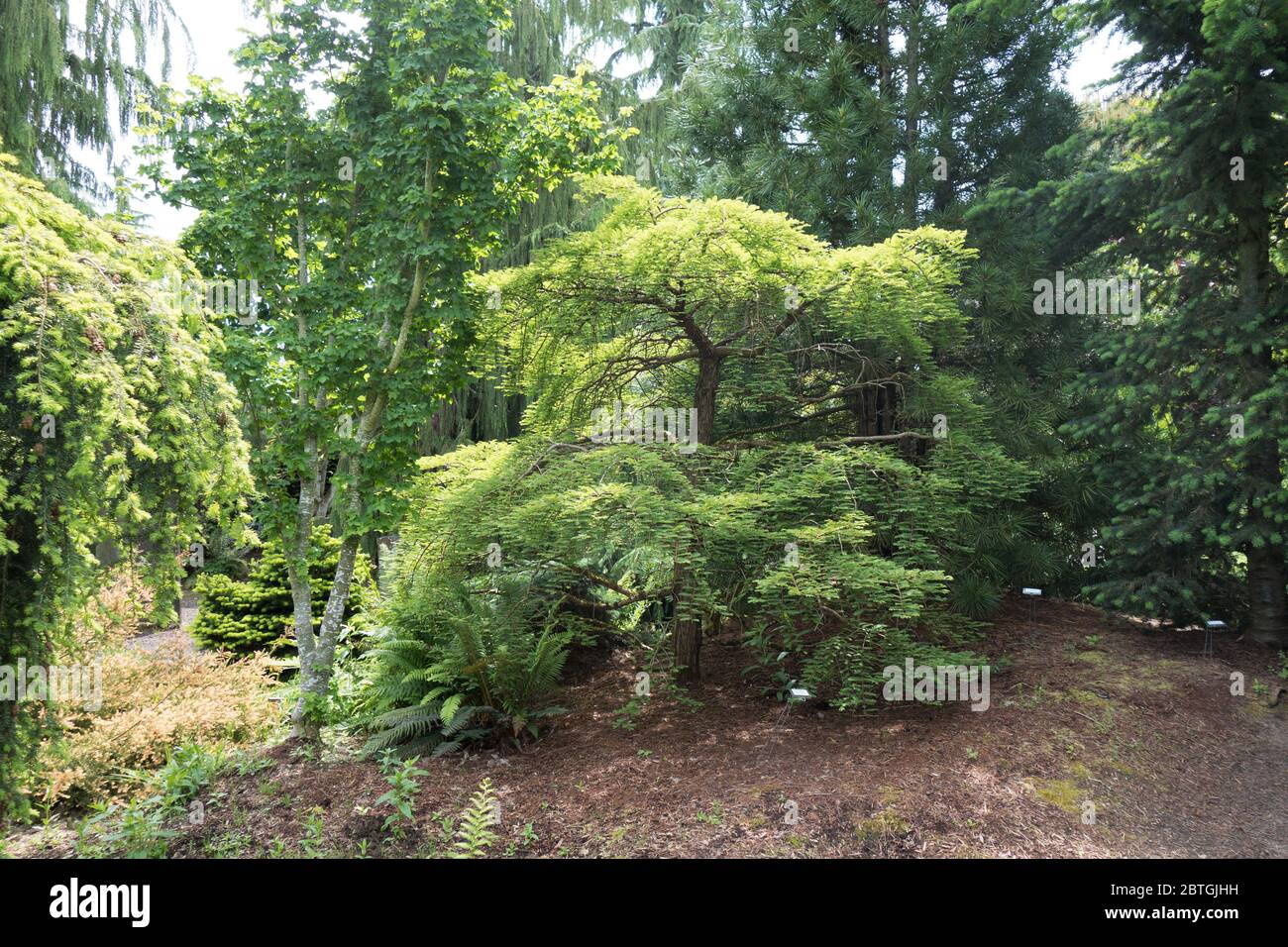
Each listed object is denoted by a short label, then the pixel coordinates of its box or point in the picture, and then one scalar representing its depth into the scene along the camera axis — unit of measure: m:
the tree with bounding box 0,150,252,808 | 2.80
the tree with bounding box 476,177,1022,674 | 5.00
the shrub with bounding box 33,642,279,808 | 4.91
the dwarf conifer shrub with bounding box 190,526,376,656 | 8.16
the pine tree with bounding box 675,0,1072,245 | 7.00
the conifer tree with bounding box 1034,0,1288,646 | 5.50
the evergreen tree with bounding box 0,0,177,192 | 8.25
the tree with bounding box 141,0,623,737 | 5.21
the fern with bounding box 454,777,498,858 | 3.99
